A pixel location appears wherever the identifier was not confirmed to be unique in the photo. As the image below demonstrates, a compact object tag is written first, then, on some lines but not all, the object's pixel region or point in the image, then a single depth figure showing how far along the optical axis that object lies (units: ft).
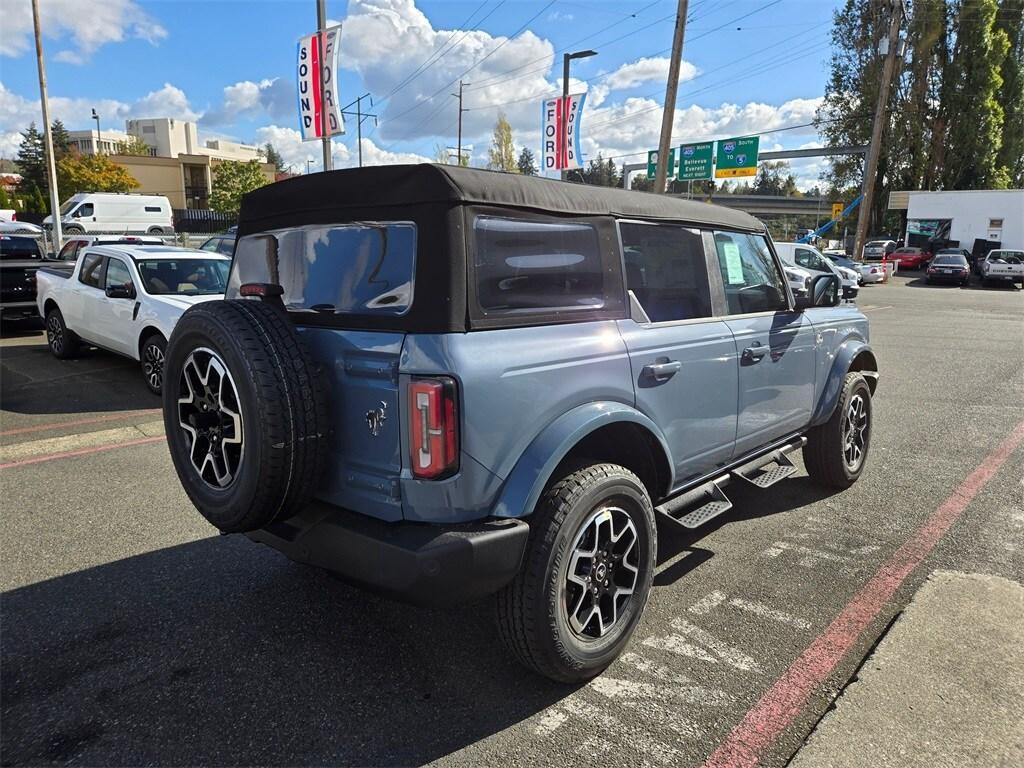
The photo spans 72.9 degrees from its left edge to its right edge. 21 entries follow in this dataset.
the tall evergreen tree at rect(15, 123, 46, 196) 205.05
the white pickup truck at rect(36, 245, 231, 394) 24.67
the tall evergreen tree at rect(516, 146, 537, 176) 374.75
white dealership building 118.83
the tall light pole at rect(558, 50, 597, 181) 72.38
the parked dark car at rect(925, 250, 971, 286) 101.50
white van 111.20
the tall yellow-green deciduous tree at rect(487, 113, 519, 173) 183.53
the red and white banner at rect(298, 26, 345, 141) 49.08
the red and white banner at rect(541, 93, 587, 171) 70.64
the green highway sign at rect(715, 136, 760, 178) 116.16
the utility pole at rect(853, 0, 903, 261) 90.33
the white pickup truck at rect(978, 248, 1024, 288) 96.27
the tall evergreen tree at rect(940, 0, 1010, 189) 137.28
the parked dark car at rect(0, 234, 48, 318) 36.42
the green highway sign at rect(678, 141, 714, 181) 120.98
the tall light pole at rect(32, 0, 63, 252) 68.08
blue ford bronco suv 7.77
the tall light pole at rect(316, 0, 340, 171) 49.24
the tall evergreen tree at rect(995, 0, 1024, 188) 143.95
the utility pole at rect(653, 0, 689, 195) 57.88
